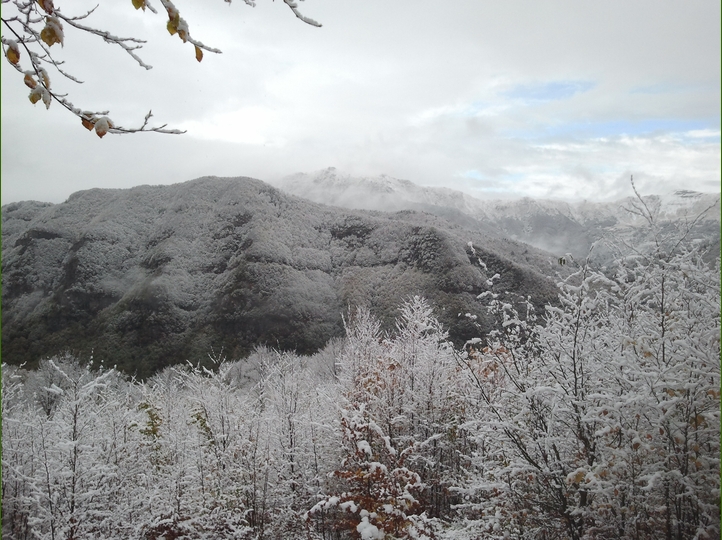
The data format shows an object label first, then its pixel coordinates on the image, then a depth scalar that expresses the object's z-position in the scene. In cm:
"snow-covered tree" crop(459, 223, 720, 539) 470
